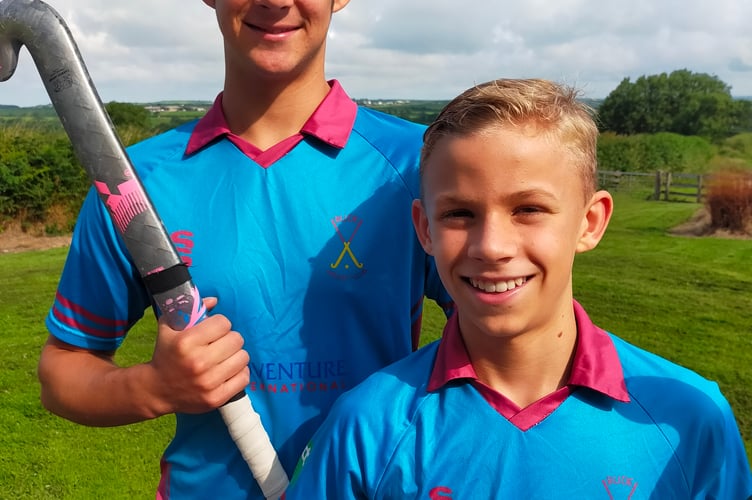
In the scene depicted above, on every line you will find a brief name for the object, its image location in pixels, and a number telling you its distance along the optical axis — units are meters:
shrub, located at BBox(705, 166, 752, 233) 14.99
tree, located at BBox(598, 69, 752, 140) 51.38
